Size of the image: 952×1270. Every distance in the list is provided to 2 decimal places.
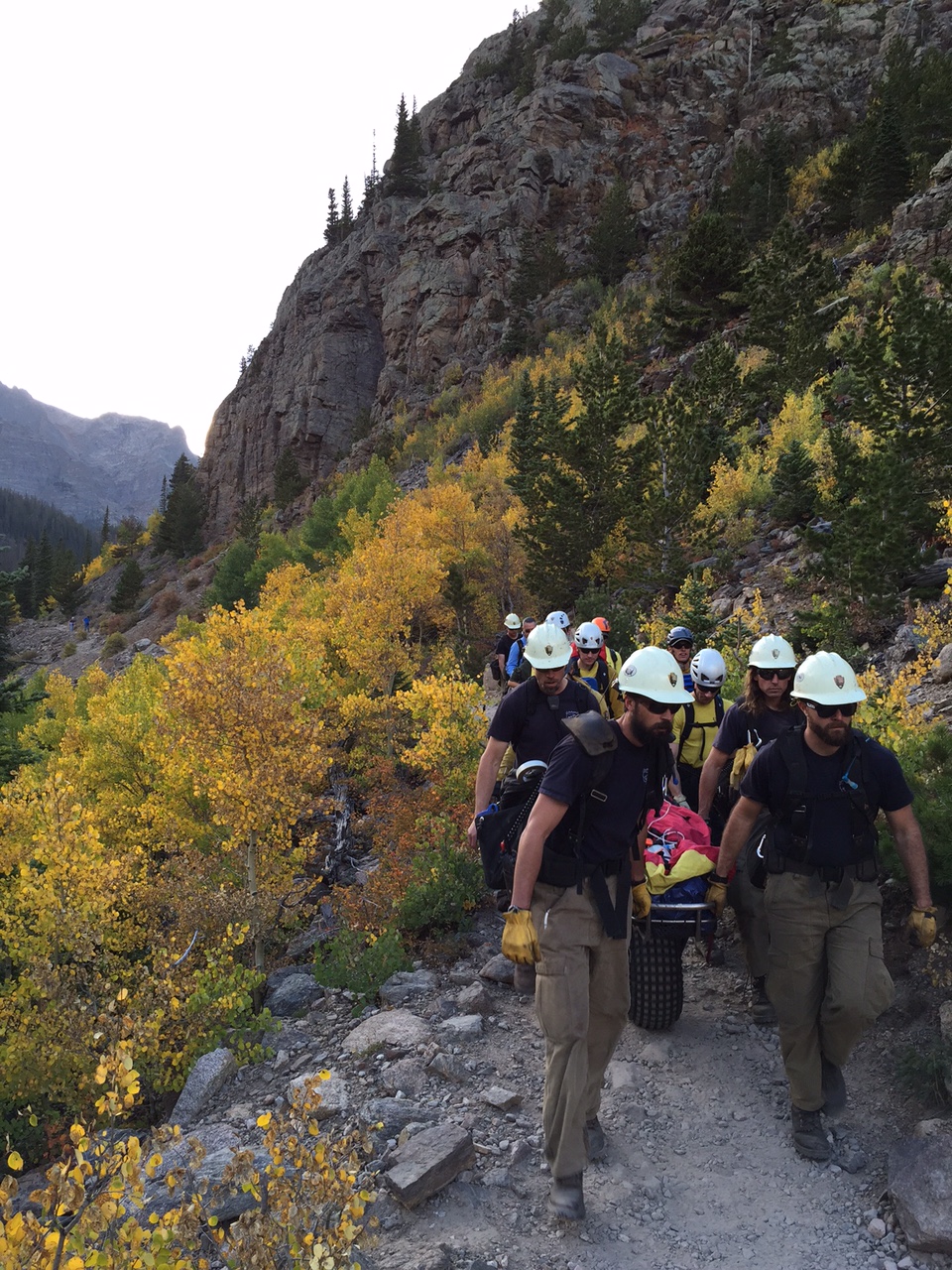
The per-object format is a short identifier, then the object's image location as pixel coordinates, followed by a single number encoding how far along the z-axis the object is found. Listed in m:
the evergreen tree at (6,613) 12.09
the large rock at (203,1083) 4.95
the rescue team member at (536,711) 4.25
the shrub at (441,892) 6.70
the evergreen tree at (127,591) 58.91
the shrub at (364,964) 5.88
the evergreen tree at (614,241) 46.84
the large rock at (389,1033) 4.86
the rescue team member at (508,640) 11.47
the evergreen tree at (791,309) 19.38
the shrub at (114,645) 50.35
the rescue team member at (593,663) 6.23
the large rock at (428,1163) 3.35
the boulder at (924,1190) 2.84
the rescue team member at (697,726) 5.27
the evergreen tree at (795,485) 14.02
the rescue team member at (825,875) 3.27
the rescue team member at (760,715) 4.37
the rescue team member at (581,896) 3.06
